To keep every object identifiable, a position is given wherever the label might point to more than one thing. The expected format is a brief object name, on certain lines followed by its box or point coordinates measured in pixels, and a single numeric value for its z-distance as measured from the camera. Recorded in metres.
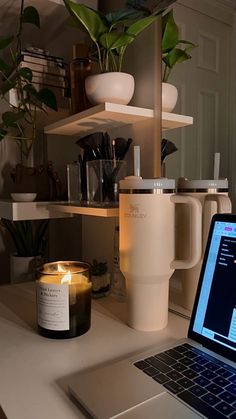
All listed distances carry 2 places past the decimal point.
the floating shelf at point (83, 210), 0.74
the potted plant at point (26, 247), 1.19
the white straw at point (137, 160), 0.74
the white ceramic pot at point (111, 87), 0.75
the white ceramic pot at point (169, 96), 0.80
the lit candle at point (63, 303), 0.62
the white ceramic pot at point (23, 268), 1.18
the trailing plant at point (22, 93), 1.01
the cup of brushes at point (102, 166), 0.84
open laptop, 0.41
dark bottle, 0.91
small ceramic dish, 1.05
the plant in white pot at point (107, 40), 0.74
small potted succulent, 0.88
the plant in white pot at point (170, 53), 0.79
